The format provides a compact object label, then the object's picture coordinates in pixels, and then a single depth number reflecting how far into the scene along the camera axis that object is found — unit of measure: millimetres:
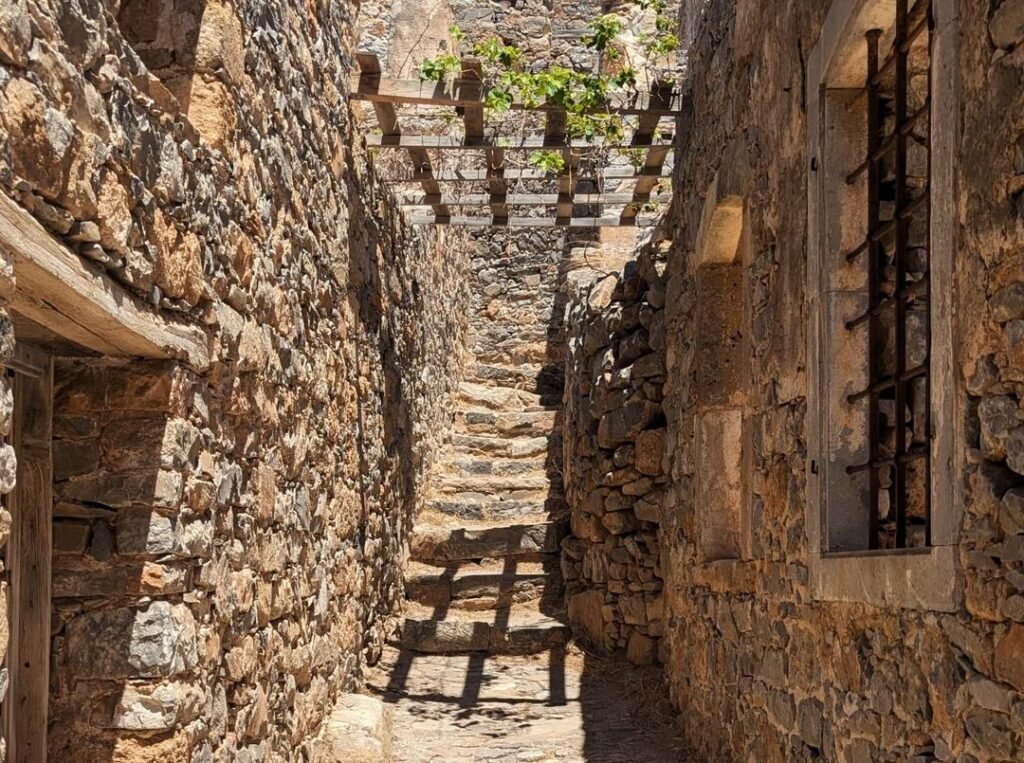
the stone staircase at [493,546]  7949
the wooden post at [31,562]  3141
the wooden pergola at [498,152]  6207
